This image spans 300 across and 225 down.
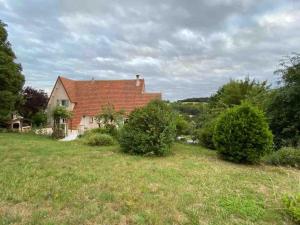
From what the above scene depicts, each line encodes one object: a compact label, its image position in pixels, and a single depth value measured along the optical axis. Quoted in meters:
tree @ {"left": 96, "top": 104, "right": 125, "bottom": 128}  12.05
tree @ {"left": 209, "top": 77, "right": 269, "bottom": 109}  15.51
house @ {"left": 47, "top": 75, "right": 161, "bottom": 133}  20.05
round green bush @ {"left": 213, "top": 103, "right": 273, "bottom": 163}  6.27
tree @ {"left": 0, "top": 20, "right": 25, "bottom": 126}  13.65
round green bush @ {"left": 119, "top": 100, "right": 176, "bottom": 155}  6.87
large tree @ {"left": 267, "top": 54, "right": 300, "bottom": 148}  8.92
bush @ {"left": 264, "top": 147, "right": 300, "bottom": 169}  6.68
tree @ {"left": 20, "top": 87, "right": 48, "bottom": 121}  17.78
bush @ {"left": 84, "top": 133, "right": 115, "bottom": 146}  8.61
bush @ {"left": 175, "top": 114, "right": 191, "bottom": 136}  12.35
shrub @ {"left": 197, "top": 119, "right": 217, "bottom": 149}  10.42
